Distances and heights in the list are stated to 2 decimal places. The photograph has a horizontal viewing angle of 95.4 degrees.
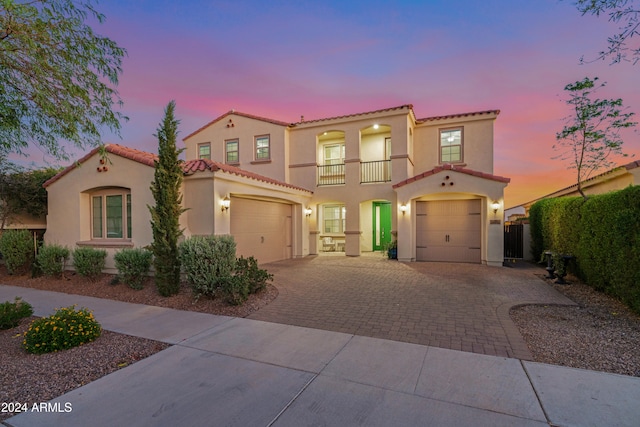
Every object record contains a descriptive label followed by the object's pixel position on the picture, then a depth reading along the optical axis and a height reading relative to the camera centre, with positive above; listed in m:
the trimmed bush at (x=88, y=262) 8.20 -1.23
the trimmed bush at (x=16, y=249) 9.07 -0.96
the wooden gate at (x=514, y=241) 13.50 -1.12
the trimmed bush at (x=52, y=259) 8.68 -1.21
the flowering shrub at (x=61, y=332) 3.93 -1.60
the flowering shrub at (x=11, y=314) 4.82 -1.64
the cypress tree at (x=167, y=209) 6.71 +0.20
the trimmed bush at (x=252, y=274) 6.52 -1.26
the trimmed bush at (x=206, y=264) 6.22 -1.02
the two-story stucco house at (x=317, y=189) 8.63 +1.05
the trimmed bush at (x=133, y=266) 7.51 -1.23
